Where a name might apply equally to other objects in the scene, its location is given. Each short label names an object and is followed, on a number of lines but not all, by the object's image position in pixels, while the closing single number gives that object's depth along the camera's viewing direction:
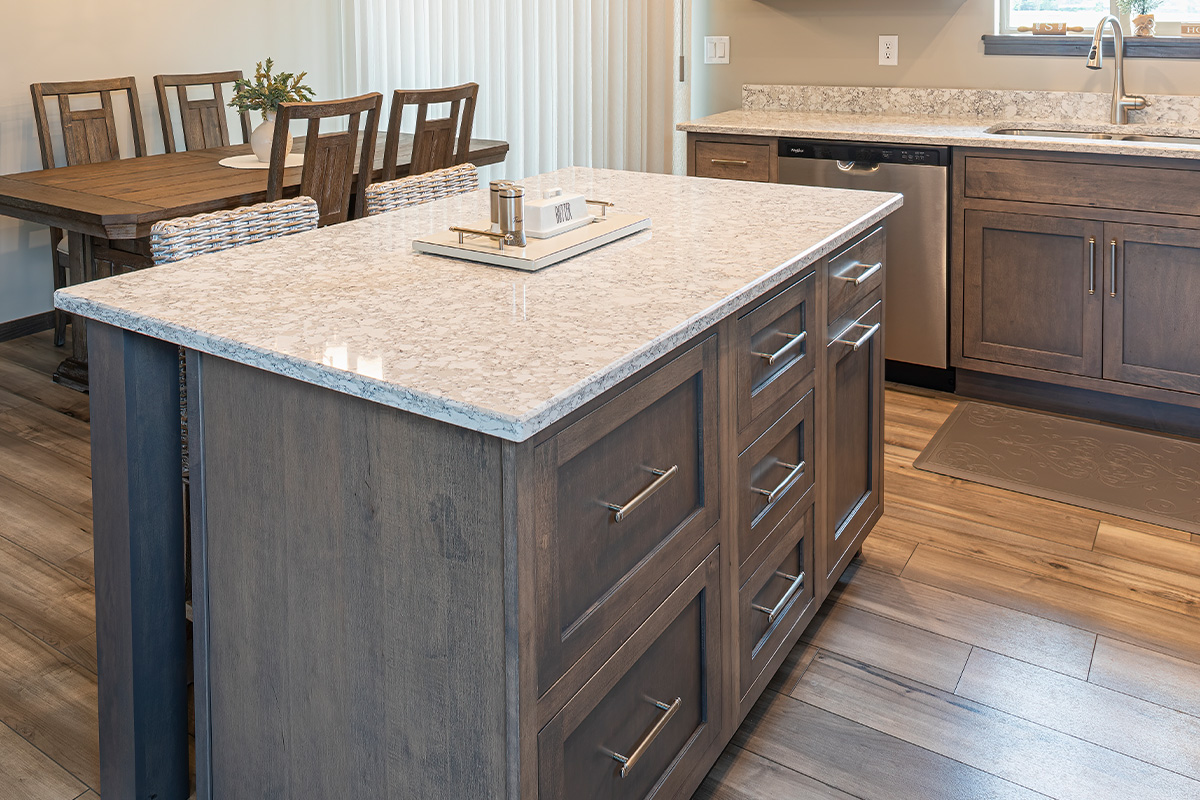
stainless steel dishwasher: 3.59
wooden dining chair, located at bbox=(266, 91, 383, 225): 3.41
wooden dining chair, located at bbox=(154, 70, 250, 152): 4.64
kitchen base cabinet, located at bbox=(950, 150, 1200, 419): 3.22
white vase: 3.96
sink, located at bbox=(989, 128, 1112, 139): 3.67
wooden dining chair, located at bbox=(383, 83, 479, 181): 3.94
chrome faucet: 3.54
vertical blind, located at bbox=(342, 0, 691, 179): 4.61
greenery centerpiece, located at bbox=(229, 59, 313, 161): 3.93
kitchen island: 1.28
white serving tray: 1.81
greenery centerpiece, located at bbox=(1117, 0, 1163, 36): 3.60
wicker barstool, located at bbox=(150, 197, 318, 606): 1.97
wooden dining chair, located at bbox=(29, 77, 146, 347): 4.13
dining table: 3.18
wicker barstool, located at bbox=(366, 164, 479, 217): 2.55
